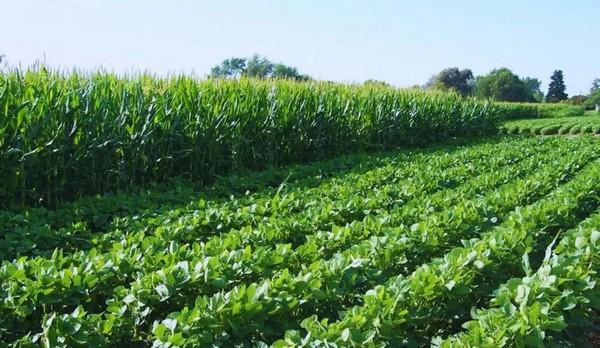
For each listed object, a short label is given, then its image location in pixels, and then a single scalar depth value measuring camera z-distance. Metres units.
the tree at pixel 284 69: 58.17
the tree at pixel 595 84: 124.73
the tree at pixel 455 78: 86.25
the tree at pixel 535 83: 140.56
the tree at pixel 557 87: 100.99
